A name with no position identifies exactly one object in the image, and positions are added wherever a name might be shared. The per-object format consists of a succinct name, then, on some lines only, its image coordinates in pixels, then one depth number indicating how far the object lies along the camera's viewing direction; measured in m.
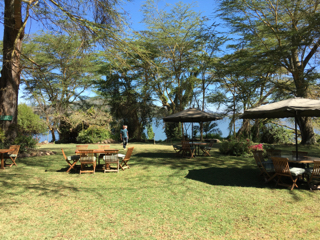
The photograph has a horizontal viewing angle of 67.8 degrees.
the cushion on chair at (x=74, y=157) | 7.50
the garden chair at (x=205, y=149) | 10.68
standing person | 13.86
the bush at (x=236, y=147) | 11.02
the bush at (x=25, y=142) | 10.22
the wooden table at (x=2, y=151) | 7.30
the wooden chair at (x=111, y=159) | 7.36
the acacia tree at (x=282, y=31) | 13.03
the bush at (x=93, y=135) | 19.52
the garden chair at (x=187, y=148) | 10.11
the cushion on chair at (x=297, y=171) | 5.42
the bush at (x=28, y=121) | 26.73
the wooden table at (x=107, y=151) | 7.30
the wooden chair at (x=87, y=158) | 7.11
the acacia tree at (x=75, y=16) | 6.92
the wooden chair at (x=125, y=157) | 7.79
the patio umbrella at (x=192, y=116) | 9.98
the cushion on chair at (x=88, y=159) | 7.13
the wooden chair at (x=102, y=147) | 8.44
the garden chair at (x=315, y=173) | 5.18
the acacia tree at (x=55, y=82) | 22.09
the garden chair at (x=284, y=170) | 5.40
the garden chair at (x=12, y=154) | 7.97
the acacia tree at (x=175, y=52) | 20.23
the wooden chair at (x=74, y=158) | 7.49
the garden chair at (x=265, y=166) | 5.97
